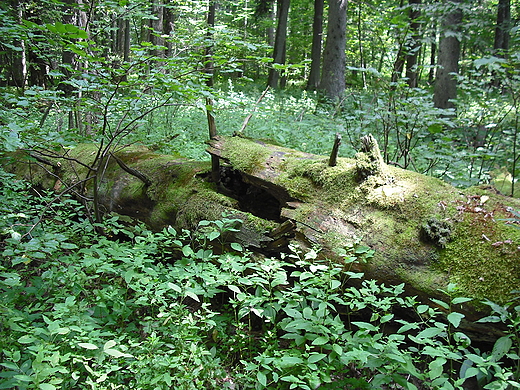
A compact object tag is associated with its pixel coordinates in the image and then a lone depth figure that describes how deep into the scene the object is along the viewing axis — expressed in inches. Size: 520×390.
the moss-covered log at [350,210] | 97.4
